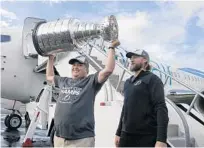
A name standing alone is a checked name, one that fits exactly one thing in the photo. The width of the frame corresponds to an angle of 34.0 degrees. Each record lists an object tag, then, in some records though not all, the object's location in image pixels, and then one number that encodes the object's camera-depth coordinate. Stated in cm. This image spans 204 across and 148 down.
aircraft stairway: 443
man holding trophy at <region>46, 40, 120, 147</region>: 308
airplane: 922
